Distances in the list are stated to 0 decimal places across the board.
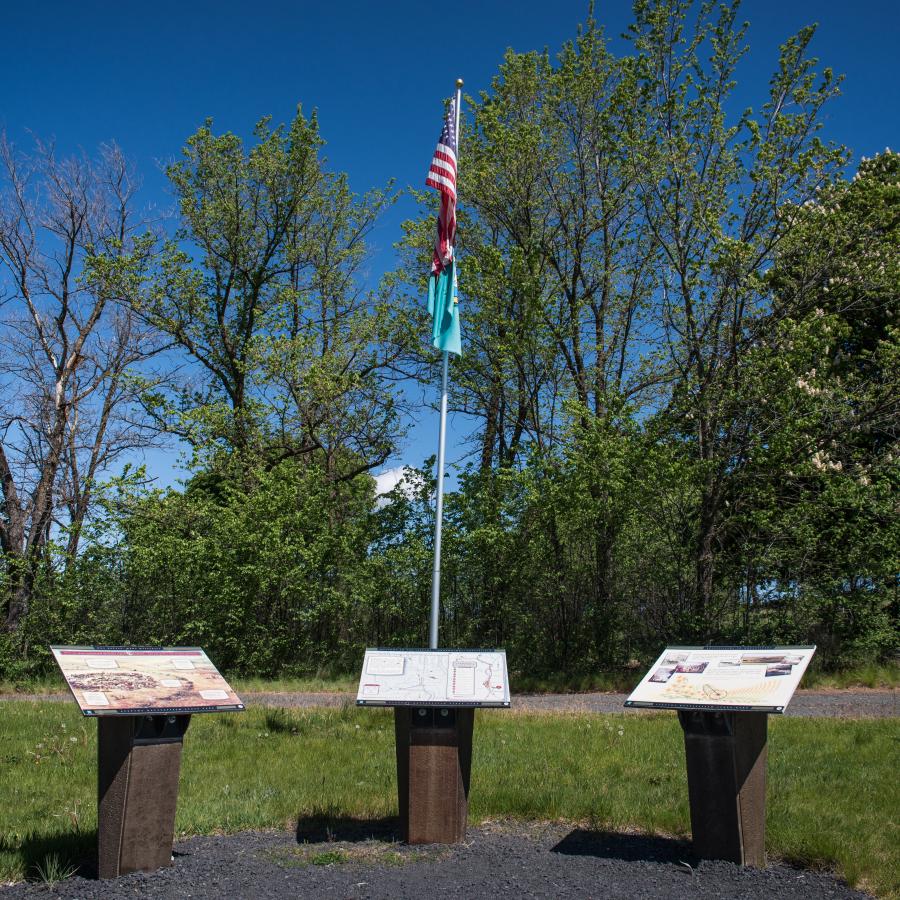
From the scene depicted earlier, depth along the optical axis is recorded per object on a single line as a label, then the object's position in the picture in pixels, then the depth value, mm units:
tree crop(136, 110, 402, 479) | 22250
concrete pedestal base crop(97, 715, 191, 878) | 5789
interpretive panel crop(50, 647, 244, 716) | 5766
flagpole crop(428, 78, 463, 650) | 9273
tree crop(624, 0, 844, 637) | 16203
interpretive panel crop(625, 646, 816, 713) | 5918
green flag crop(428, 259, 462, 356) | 10477
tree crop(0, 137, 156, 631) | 22109
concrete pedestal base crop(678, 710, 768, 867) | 5977
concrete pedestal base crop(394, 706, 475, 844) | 6480
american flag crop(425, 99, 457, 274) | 10492
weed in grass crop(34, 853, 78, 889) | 5699
